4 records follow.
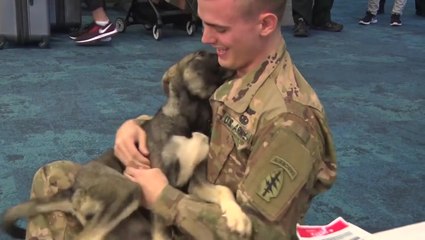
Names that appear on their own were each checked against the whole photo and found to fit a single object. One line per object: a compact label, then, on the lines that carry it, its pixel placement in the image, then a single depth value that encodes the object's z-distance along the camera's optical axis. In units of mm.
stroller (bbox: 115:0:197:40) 4617
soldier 1042
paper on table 1635
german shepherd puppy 1122
